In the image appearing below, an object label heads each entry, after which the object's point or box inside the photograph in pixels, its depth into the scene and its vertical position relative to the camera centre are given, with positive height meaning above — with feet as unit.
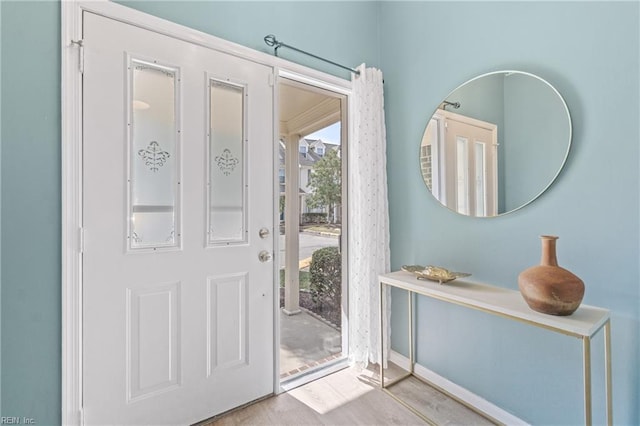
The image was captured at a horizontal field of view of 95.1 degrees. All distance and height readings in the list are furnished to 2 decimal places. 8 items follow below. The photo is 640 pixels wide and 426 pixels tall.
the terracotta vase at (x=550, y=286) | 3.72 -0.96
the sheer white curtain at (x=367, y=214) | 6.90 -0.01
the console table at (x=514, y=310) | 3.54 -1.37
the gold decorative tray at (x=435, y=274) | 5.50 -1.18
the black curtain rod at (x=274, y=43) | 5.91 +3.46
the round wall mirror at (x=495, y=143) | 4.64 +1.27
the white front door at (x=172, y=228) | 4.42 -0.24
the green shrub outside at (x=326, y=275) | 8.36 -1.86
